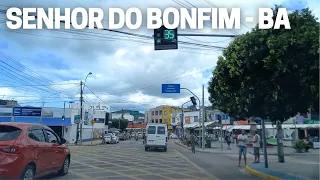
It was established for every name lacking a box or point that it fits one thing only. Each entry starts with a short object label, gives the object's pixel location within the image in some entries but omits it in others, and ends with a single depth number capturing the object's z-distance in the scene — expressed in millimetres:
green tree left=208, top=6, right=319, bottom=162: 9461
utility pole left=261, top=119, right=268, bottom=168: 14594
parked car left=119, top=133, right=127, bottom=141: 67750
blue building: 46094
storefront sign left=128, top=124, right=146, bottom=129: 114062
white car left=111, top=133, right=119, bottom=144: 49594
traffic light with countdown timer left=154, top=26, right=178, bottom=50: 12836
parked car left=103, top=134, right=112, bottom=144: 48906
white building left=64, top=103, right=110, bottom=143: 50278
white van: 30922
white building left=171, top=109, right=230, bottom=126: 77669
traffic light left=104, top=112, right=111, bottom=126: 74562
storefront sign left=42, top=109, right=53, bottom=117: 47628
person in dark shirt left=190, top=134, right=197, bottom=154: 28703
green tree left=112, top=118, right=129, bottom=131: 104319
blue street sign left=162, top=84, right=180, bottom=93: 32250
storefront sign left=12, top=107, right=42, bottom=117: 46188
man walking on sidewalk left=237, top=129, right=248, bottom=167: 16375
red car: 8500
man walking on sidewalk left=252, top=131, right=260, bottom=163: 17109
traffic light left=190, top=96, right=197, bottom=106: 35909
